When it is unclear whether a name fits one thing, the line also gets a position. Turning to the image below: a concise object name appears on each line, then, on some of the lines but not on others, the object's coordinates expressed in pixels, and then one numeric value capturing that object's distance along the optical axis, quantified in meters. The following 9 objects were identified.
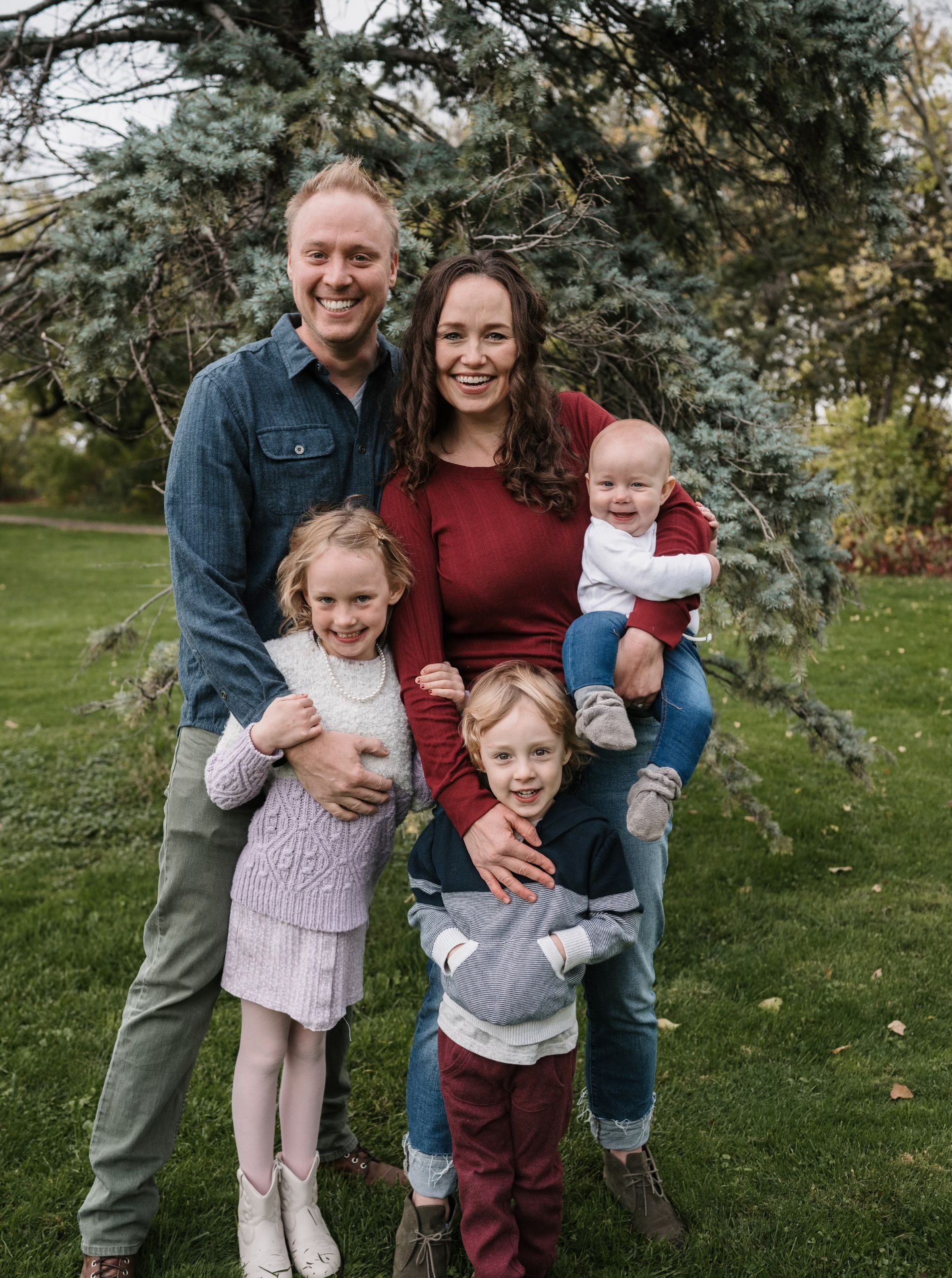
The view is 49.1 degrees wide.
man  2.23
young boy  2.15
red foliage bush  13.41
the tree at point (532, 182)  3.41
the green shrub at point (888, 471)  14.21
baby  2.19
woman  2.23
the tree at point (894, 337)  13.48
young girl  2.21
